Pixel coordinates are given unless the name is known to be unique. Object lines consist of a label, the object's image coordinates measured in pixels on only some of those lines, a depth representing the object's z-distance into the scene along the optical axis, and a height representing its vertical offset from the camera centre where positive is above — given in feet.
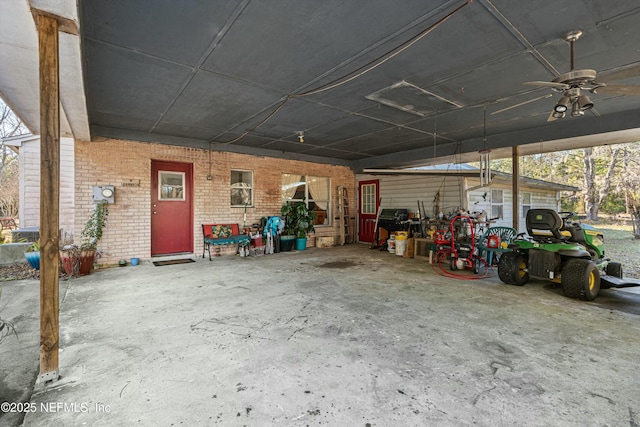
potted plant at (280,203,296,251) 26.50 -1.39
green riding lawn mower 12.76 -2.28
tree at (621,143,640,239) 43.86 +6.03
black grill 27.07 -0.75
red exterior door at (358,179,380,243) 31.99 +0.38
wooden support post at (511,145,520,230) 20.20 +2.00
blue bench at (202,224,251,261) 21.86 -1.97
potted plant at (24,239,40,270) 16.31 -2.56
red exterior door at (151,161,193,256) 21.48 +0.23
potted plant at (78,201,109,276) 17.38 -1.17
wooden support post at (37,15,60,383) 6.62 +0.45
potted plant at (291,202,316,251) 26.89 -1.11
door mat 19.77 -3.61
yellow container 24.56 -2.03
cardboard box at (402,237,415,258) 24.12 -3.06
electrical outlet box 18.60 +1.15
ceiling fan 8.43 +3.95
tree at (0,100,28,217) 29.71 +5.24
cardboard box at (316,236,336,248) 29.14 -3.10
